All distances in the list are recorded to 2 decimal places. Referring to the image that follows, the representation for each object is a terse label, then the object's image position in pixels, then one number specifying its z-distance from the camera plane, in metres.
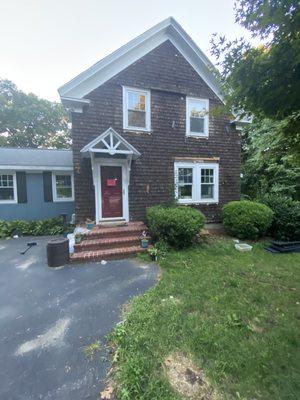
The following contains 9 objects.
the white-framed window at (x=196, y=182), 9.34
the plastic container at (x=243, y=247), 7.33
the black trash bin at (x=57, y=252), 5.77
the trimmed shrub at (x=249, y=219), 8.18
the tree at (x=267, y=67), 2.17
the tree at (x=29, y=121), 25.09
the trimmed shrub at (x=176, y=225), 6.73
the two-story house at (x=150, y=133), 7.93
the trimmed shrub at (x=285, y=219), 8.40
